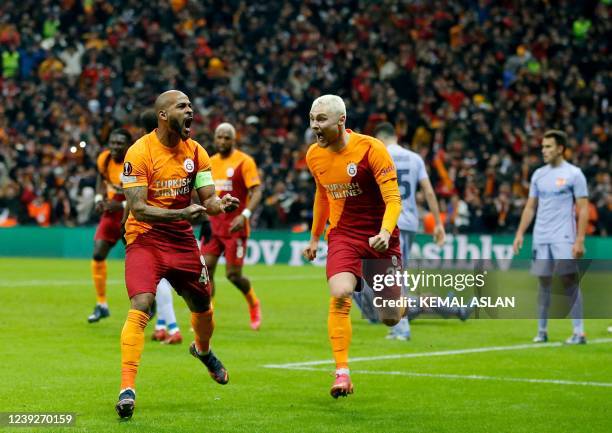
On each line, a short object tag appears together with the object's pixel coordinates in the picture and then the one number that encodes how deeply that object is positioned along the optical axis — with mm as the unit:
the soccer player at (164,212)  8898
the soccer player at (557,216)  14227
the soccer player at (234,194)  15344
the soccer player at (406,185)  14523
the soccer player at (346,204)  9680
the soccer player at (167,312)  13672
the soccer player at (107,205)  15102
